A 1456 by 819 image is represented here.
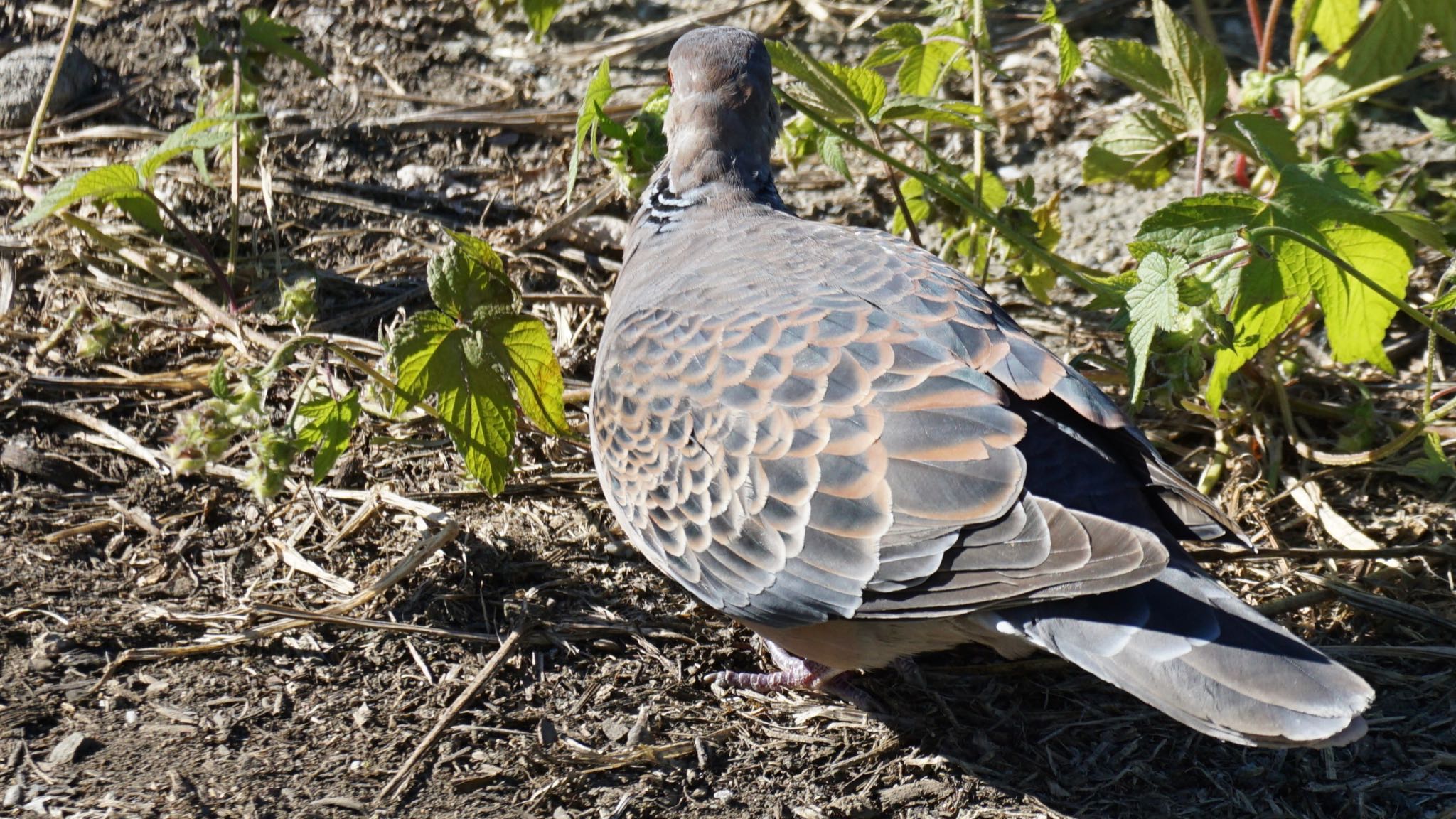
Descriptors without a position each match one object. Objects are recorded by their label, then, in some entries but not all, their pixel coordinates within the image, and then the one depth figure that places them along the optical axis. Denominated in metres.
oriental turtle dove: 2.69
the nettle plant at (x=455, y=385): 3.42
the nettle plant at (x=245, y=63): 4.35
